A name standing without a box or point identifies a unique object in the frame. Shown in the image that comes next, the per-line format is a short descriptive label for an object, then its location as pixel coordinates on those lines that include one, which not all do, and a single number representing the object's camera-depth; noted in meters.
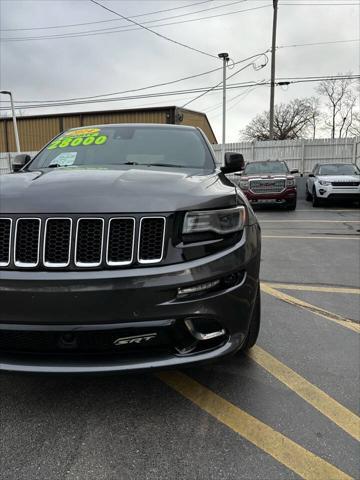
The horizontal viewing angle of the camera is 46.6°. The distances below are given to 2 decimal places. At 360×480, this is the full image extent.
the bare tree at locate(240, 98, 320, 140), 59.28
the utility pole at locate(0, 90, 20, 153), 23.61
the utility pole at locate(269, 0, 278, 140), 23.89
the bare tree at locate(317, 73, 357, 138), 53.47
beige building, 29.34
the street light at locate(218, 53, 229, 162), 21.05
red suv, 13.18
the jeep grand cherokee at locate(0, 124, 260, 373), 1.93
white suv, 13.68
